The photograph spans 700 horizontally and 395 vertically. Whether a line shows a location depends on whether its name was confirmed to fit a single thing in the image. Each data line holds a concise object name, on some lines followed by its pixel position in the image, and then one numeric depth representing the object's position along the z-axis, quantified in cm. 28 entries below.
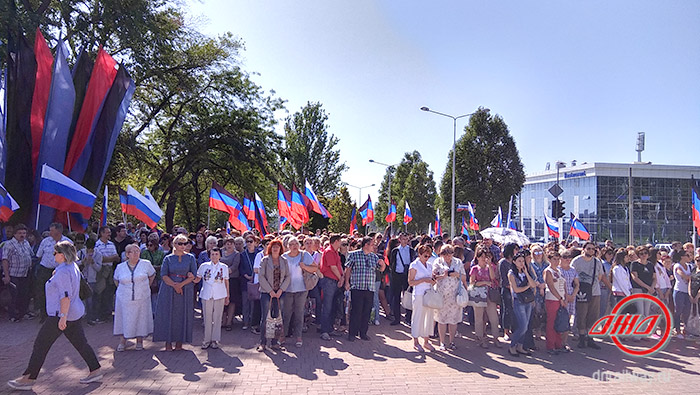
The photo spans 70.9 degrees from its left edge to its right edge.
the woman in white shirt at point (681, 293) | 976
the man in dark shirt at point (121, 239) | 1054
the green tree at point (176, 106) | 1908
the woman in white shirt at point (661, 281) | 986
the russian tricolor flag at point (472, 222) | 2357
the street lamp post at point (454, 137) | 3134
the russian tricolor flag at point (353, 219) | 2217
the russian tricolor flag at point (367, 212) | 2251
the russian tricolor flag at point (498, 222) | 2310
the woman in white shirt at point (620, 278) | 953
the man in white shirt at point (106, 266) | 975
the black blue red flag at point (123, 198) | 1506
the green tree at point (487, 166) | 3562
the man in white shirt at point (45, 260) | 907
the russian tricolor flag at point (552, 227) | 2138
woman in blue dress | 778
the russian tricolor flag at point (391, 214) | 2390
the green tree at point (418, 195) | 5144
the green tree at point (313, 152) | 4275
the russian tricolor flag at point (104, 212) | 1337
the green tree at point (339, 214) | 4041
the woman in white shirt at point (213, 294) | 798
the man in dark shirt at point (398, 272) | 1058
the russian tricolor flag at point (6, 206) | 875
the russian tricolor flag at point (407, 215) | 2427
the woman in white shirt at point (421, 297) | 838
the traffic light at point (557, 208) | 1947
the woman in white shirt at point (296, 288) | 837
